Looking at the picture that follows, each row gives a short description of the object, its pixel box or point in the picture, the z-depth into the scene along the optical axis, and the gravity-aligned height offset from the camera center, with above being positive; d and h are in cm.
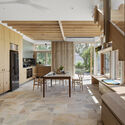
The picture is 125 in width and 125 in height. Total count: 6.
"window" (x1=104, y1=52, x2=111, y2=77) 598 -11
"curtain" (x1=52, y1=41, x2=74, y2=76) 912 +34
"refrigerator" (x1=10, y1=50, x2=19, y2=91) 548 -41
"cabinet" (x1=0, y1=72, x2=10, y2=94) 482 -82
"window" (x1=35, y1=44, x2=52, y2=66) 985 +45
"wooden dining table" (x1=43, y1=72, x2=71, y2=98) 455 -57
